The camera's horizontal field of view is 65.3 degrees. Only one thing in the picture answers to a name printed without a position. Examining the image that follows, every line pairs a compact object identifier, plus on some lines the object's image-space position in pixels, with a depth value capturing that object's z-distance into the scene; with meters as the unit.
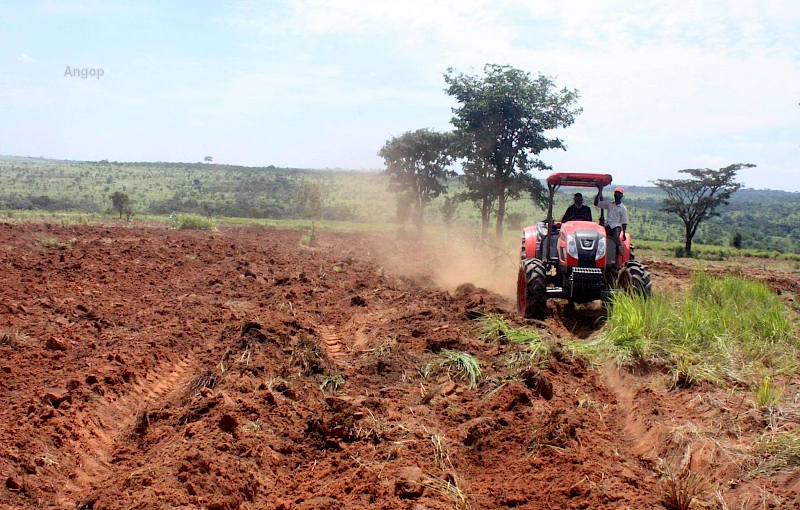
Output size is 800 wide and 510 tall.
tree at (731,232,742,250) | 39.38
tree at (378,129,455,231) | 36.91
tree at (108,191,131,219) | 36.81
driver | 10.81
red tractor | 9.34
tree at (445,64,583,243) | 24.92
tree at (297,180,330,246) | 27.00
